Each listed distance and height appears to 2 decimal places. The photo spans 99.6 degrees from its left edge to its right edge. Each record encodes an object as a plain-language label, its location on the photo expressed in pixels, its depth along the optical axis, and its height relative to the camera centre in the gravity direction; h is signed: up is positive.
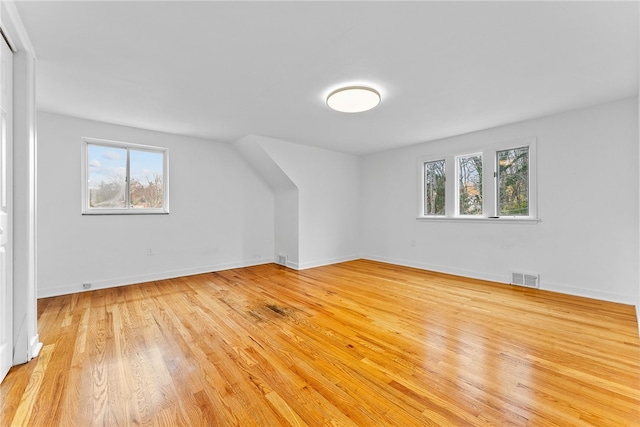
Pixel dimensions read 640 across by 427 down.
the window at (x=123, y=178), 3.83 +0.52
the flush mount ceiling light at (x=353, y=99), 2.73 +1.20
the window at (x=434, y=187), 4.91 +0.49
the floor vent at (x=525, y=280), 3.70 -0.93
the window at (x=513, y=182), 3.91 +0.48
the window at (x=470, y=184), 4.45 +0.49
